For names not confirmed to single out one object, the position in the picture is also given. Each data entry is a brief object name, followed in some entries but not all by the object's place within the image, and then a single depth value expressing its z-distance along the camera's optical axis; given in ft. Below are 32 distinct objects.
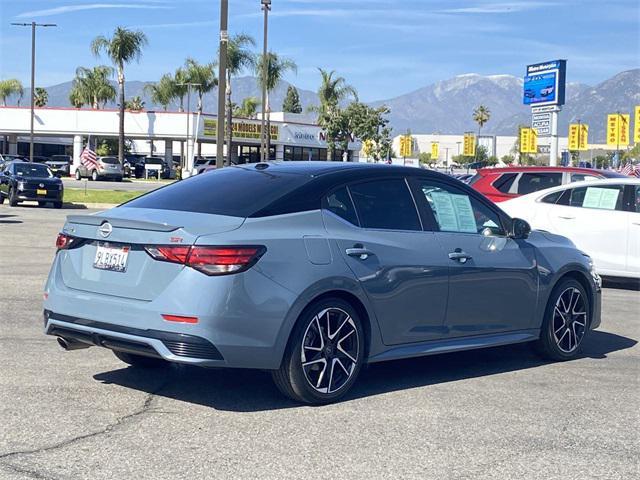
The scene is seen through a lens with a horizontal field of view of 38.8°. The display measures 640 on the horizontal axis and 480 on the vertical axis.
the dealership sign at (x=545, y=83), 160.56
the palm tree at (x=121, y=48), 207.31
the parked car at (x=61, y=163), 209.46
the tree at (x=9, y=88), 313.69
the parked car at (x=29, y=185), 90.48
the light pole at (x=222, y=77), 75.05
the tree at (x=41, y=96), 392.68
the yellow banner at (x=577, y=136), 244.77
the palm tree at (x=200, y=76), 247.91
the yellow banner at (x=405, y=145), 254.49
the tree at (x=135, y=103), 409.31
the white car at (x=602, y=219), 40.81
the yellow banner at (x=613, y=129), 203.62
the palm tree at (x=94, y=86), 272.10
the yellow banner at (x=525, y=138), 256.52
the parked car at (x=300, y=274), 17.97
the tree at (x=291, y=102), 426.35
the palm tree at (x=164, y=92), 255.09
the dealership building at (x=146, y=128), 220.64
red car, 49.37
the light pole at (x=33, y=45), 169.58
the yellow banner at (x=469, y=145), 311.58
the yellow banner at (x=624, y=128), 205.46
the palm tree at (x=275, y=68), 208.44
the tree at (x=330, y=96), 240.53
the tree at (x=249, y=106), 324.19
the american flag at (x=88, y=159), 155.43
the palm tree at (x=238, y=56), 195.00
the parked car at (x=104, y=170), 182.19
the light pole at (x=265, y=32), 138.95
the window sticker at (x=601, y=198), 41.57
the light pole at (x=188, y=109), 218.38
